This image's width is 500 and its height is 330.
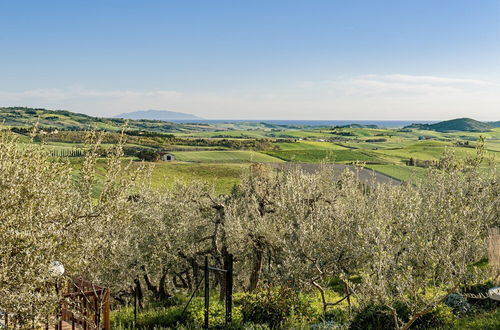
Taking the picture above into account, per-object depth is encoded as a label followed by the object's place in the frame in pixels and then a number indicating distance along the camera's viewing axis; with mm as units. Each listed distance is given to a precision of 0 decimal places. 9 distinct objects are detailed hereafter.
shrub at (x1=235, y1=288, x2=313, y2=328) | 16578
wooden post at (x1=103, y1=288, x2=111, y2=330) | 14016
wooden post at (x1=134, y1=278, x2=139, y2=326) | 23891
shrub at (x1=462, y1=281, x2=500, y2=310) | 16359
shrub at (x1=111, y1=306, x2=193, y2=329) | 18669
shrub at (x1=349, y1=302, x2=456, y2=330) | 14070
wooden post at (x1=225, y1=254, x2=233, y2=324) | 16250
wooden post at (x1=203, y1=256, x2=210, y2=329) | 15617
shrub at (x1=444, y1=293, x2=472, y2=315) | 15984
